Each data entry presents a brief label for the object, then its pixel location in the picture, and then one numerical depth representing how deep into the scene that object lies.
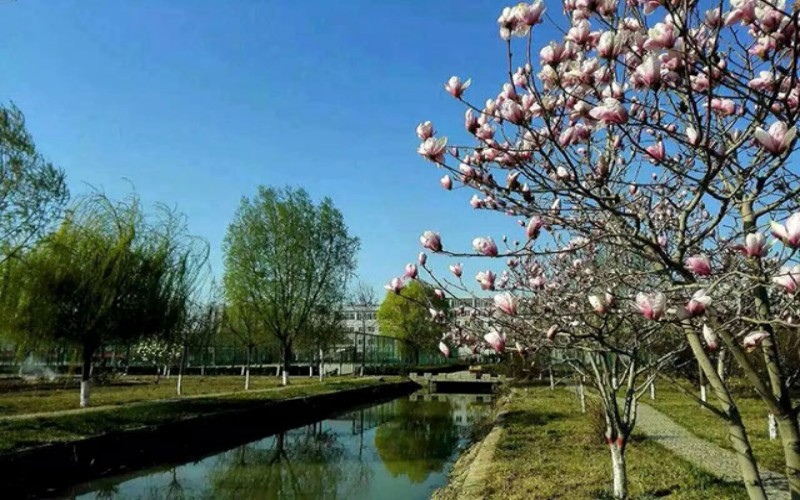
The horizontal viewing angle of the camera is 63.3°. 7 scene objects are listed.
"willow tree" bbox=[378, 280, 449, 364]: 48.69
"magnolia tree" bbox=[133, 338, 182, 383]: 27.72
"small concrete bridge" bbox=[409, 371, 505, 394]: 35.69
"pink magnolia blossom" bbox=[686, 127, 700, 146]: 2.68
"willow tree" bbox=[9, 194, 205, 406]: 16.12
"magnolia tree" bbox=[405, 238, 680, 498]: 3.01
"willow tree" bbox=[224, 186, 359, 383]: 28.66
